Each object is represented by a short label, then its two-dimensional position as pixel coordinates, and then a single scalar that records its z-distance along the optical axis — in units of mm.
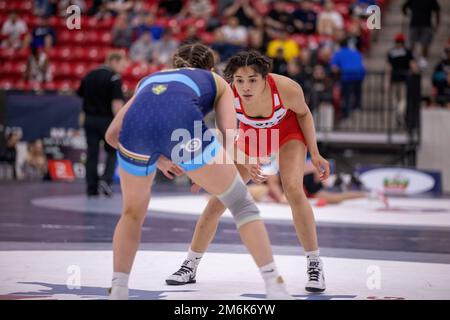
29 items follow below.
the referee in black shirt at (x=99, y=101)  10781
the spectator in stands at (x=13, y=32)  17578
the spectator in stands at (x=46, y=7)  18188
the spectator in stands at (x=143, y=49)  16406
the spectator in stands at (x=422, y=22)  14812
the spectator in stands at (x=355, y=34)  14836
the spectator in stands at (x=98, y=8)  18078
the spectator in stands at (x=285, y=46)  15195
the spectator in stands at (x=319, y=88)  14316
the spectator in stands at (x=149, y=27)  16906
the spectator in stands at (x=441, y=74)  14406
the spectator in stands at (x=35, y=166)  14930
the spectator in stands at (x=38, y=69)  16500
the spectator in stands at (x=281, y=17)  16469
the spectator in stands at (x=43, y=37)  17188
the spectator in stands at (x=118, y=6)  17672
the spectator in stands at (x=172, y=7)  17969
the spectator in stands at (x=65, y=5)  17391
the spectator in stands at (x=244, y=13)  16484
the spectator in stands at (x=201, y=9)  17500
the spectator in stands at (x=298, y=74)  14078
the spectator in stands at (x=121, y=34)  16844
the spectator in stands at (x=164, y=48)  16000
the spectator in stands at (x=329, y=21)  15633
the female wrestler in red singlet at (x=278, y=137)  4656
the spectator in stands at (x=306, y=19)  16375
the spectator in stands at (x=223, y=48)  15212
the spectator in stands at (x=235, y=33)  15546
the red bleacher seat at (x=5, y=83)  17219
